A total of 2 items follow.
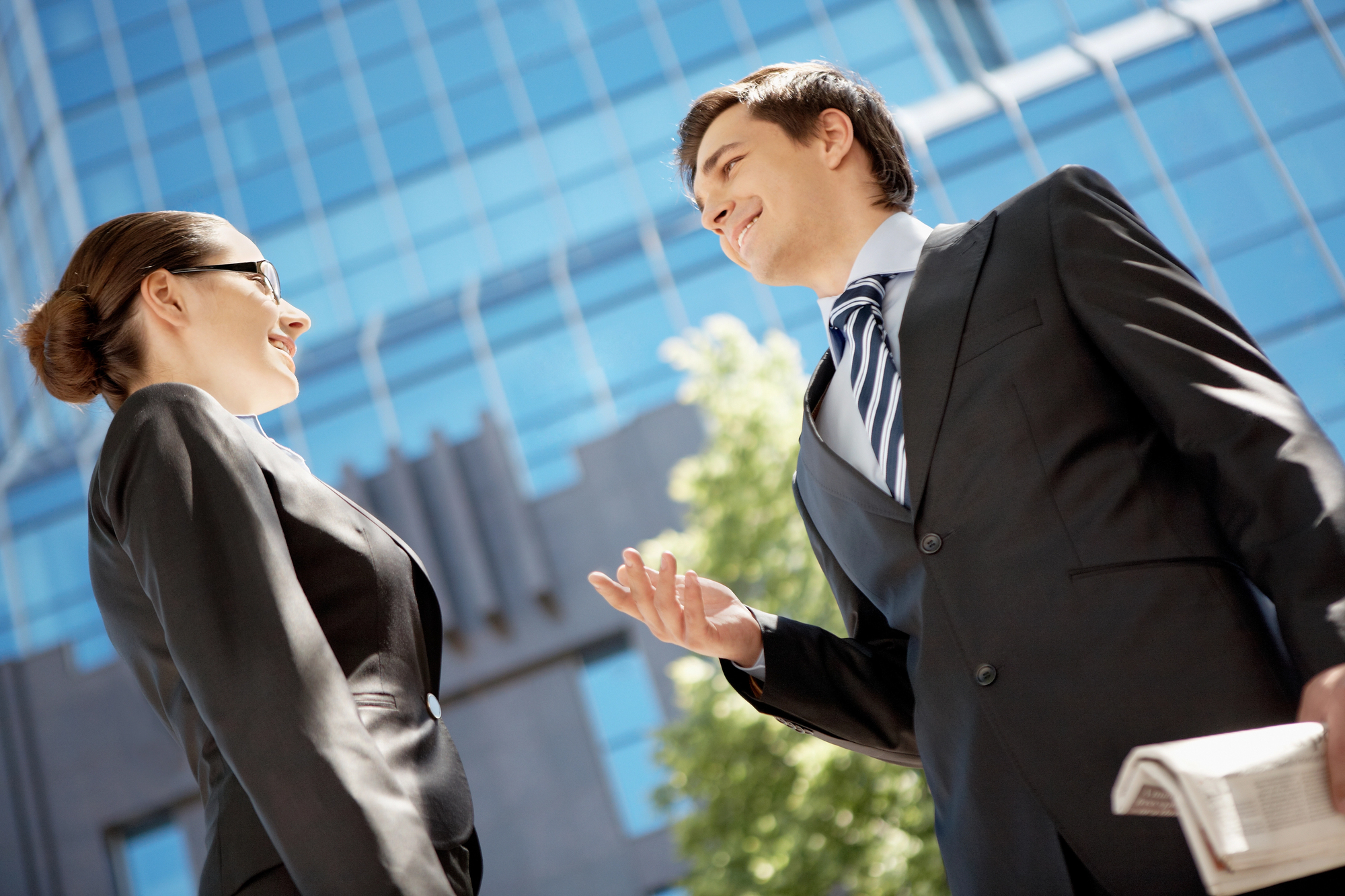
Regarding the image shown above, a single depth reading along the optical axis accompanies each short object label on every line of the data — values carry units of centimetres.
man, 181
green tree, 826
